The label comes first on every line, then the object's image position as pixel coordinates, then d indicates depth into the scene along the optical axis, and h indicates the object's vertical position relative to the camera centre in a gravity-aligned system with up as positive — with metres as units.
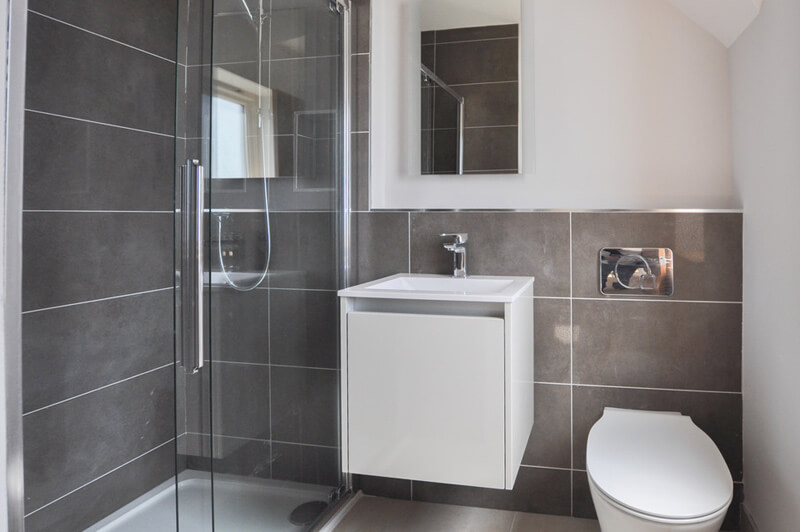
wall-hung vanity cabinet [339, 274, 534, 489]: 1.71 -0.32
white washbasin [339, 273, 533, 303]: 1.73 -0.05
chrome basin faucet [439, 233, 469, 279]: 2.18 +0.06
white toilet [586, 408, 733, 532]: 1.45 -0.54
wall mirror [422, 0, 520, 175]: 2.22 +0.69
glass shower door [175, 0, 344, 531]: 1.36 +0.02
